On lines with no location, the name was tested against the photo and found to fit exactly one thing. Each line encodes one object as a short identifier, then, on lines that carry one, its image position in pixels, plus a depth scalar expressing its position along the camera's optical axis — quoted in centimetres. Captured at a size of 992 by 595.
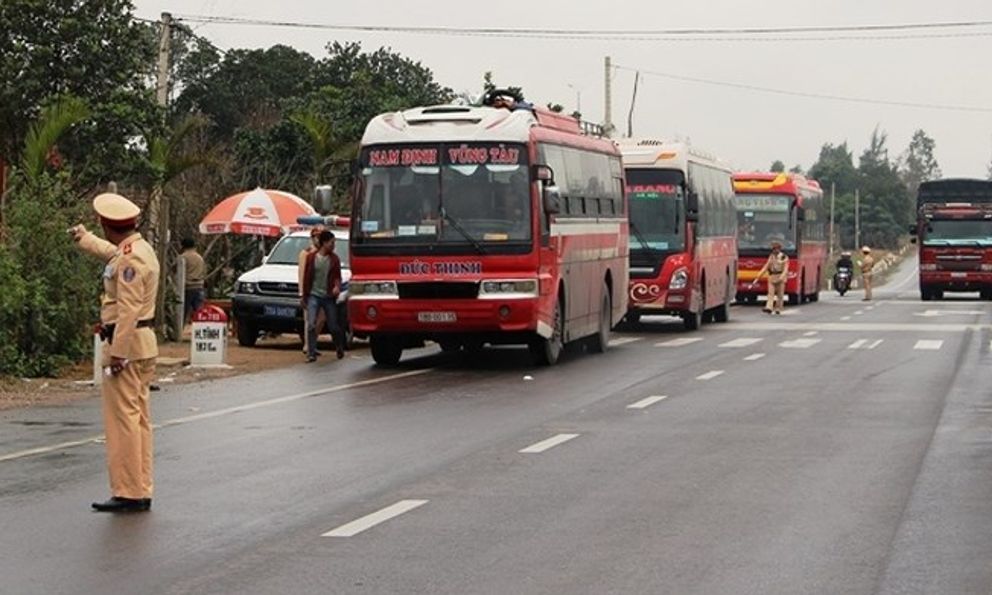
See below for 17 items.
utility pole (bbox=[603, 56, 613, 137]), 6938
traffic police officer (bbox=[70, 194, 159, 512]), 1131
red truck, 5631
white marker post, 2366
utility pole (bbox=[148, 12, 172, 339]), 2838
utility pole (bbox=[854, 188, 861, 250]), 14920
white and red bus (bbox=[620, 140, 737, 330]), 3372
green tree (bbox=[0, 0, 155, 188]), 3781
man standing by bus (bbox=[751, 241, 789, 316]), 4388
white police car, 2812
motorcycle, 6781
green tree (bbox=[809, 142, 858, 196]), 18662
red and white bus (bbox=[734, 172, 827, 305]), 5053
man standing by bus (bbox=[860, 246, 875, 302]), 5709
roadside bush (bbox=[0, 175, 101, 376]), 2194
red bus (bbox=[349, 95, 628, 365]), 2288
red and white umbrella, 3111
